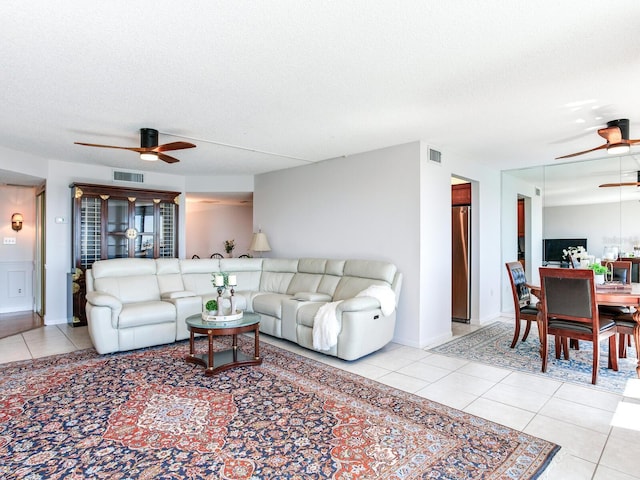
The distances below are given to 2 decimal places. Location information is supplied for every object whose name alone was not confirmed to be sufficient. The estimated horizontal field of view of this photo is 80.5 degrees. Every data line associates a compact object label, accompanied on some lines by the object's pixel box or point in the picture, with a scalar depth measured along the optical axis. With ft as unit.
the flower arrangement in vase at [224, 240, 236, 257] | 29.27
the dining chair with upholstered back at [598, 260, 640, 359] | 11.68
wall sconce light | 21.81
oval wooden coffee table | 11.68
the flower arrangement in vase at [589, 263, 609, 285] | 12.82
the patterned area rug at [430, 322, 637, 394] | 11.23
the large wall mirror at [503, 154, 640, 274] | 16.58
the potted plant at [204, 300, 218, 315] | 12.68
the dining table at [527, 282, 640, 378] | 10.71
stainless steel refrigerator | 18.75
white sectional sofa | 13.08
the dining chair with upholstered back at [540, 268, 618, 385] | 10.79
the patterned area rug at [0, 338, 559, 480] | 6.80
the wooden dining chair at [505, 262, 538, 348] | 13.99
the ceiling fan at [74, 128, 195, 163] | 12.85
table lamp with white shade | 21.13
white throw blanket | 12.60
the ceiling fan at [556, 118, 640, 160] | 11.60
